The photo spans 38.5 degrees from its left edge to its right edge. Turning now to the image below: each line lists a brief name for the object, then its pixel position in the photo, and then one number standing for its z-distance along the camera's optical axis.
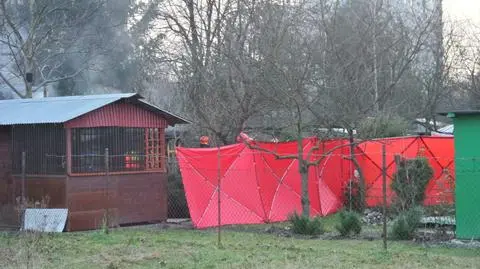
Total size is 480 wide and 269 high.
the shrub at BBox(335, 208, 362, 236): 14.03
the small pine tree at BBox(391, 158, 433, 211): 17.72
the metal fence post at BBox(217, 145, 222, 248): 12.07
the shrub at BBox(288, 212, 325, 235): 14.42
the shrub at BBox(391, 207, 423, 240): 13.20
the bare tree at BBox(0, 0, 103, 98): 25.50
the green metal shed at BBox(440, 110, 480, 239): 12.82
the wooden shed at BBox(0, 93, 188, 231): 15.52
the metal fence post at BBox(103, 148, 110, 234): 14.28
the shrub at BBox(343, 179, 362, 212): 19.67
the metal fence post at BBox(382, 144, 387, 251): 10.97
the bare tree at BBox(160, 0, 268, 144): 18.70
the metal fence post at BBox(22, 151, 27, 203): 14.83
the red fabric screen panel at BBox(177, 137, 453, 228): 16.31
